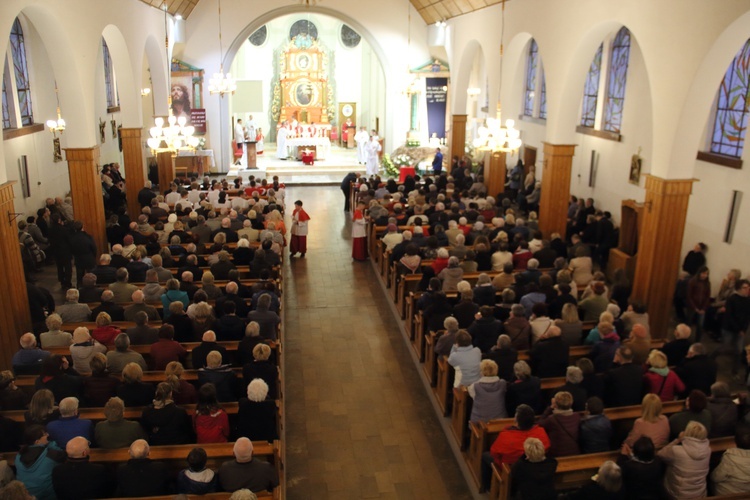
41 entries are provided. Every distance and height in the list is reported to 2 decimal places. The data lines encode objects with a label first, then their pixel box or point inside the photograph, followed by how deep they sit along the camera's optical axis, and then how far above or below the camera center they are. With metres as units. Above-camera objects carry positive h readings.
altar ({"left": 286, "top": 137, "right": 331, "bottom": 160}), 26.91 -1.38
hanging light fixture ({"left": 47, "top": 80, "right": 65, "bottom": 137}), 13.29 -0.35
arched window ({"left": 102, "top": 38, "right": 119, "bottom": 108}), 20.81 +0.88
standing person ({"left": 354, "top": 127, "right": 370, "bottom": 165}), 26.19 -1.27
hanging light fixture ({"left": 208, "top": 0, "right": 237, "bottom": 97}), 21.08 +0.83
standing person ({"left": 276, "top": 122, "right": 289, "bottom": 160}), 27.08 -1.21
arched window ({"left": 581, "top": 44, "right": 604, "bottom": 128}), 16.16 +0.56
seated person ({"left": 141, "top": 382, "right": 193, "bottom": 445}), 5.83 -2.72
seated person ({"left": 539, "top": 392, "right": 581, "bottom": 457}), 5.84 -2.75
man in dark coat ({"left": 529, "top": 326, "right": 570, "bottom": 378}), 7.21 -2.59
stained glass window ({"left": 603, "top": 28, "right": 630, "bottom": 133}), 14.74 +0.80
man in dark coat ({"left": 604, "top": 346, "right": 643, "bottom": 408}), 6.57 -2.63
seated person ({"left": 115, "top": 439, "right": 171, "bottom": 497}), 5.11 -2.79
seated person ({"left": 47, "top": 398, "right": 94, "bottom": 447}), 5.59 -2.66
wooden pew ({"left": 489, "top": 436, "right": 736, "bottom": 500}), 5.60 -2.95
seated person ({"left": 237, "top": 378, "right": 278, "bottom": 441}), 6.08 -2.76
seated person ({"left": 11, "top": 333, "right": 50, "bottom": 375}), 6.97 -2.63
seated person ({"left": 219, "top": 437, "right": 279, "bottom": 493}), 5.23 -2.84
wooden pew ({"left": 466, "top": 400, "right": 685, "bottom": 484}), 6.30 -2.94
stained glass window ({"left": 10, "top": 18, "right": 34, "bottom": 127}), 15.12 +0.80
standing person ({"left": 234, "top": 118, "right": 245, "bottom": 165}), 25.70 -0.95
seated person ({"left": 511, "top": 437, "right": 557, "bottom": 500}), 5.22 -2.80
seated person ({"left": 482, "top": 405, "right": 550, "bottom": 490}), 5.68 -2.78
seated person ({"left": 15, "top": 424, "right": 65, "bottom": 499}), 5.13 -2.74
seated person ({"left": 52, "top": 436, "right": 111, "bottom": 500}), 5.04 -2.78
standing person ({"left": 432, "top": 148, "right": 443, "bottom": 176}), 21.83 -1.59
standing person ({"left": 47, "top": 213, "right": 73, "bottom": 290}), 11.50 -2.42
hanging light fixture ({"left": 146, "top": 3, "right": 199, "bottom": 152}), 12.58 -0.50
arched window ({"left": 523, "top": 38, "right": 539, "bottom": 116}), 20.29 +1.15
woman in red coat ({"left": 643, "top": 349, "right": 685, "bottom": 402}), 6.66 -2.62
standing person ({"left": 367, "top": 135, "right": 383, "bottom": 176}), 24.06 -1.54
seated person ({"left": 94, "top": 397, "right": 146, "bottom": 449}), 5.62 -2.71
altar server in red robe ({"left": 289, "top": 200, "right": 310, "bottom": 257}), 13.90 -2.54
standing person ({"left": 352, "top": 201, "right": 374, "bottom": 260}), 13.94 -2.59
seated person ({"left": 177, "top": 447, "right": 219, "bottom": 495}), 5.11 -2.82
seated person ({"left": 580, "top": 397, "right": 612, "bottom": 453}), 5.87 -2.76
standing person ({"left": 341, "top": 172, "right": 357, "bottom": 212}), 18.15 -2.01
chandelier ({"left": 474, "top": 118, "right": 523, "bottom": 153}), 12.76 -0.43
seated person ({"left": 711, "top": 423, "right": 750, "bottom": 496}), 5.15 -2.74
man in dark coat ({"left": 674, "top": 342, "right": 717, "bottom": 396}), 6.73 -2.56
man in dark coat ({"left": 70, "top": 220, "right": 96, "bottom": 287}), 11.12 -2.34
